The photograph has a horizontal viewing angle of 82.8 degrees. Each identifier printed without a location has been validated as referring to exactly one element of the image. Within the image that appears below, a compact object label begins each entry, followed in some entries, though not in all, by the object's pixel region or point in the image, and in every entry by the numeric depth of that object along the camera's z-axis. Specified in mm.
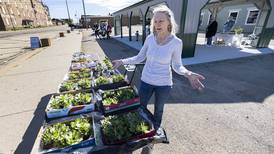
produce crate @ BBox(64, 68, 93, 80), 3547
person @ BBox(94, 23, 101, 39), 18325
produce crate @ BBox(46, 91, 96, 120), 2232
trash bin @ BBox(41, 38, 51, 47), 12727
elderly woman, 1899
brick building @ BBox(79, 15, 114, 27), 49512
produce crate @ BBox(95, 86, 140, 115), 2336
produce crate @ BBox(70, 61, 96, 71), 4156
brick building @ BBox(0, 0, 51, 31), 36328
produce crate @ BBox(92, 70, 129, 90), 2974
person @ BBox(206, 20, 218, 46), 10366
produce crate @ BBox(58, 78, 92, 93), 2979
